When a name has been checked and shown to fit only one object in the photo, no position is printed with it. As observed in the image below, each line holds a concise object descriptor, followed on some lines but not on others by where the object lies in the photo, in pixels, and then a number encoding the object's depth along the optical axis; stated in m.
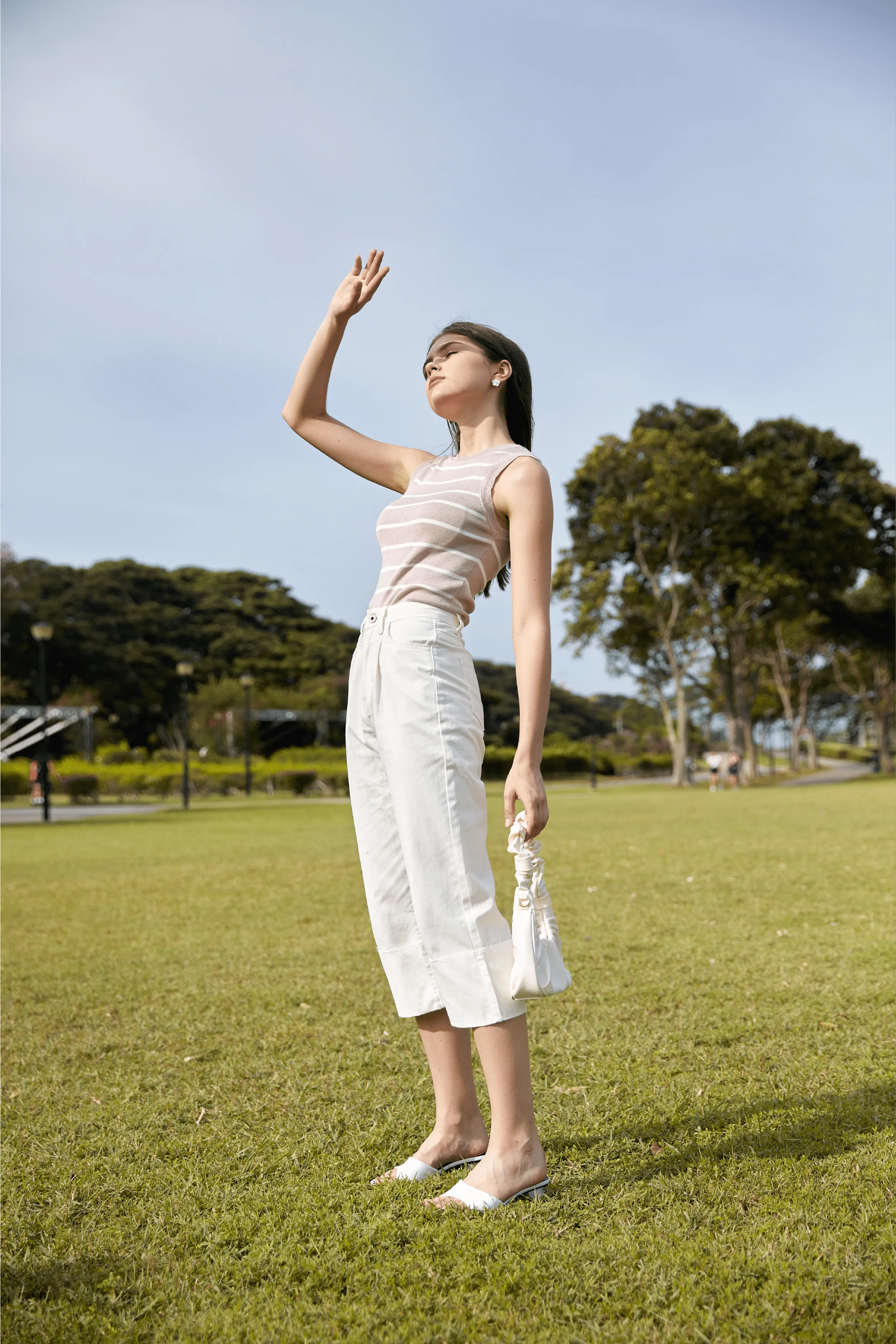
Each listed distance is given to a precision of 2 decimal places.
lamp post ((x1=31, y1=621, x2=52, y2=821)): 18.00
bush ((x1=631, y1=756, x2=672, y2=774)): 48.38
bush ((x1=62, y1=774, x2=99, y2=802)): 26.44
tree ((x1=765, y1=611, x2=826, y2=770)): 37.62
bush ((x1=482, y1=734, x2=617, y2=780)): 36.81
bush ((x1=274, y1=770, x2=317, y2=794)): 30.75
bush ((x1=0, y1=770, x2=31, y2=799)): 28.16
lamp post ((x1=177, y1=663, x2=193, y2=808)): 22.79
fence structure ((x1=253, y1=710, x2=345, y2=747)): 43.66
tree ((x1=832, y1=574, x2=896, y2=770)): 33.12
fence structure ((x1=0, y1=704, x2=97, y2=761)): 32.72
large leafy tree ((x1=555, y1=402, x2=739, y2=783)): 26.72
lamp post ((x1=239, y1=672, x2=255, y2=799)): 28.83
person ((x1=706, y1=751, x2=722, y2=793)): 26.31
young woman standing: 2.09
